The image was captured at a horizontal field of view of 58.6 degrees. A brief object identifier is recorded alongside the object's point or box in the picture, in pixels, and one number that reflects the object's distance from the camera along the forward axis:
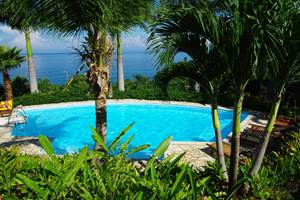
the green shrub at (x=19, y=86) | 21.11
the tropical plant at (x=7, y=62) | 16.52
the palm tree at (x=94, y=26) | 5.29
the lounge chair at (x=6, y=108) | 14.88
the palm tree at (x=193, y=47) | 3.95
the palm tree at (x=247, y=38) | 3.47
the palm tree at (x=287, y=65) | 3.70
